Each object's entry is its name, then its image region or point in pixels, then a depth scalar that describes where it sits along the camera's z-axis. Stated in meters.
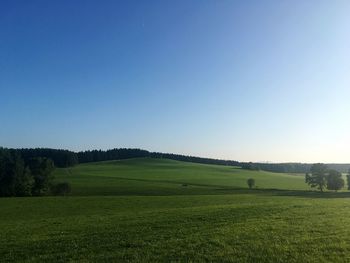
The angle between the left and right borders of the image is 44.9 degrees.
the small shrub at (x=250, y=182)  137.75
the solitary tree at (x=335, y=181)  121.31
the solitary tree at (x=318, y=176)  125.50
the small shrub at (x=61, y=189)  107.68
